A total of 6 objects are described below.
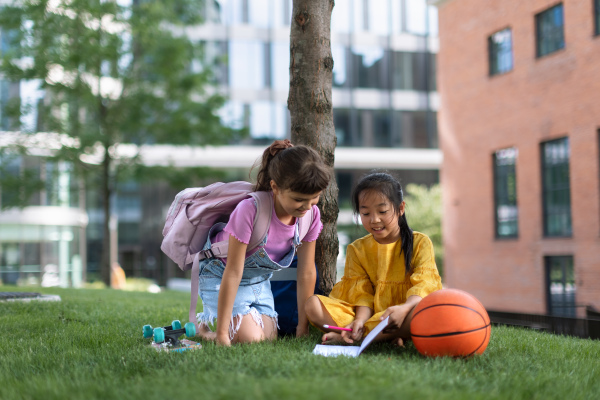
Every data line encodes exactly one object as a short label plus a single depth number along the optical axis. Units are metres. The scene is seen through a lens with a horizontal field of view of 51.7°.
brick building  17.33
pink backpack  4.83
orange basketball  4.05
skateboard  4.36
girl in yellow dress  4.59
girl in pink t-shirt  4.30
